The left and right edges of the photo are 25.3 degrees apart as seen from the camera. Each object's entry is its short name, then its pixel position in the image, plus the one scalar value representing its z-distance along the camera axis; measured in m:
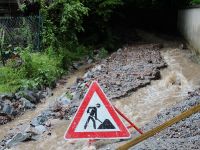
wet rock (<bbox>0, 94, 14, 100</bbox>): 12.81
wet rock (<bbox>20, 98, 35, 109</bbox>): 12.47
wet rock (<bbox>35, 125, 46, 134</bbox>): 9.71
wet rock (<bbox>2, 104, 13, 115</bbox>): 11.95
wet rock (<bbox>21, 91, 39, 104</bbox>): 12.99
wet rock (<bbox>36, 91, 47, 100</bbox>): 13.41
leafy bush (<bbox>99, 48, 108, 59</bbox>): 19.20
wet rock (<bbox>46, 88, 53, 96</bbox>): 13.97
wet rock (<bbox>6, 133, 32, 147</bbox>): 9.18
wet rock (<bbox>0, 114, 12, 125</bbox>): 11.46
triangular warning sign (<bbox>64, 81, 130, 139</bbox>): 6.30
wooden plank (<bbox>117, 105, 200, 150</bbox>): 5.27
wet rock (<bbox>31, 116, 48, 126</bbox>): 10.34
